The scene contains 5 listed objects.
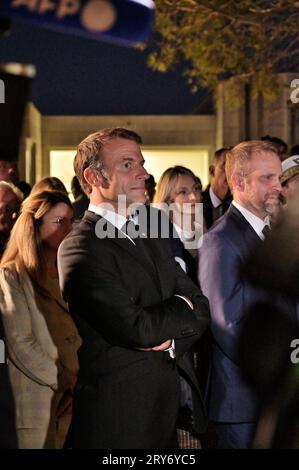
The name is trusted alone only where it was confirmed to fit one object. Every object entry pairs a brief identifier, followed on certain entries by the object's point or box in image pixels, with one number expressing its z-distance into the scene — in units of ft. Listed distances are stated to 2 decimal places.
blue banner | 13.61
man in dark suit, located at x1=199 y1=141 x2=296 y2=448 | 30.21
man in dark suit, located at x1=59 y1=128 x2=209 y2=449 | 25.66
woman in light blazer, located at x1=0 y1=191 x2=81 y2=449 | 33.97
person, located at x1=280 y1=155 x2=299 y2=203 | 37.20
